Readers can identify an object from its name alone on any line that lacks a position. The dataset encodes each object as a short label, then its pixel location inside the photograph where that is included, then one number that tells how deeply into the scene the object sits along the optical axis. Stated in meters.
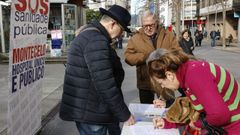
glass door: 13.96
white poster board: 2.79
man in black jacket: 2.07
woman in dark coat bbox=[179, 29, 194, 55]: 7.02
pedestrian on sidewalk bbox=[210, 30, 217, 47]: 24.32
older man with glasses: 3.25
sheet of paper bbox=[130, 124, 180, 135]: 1.94
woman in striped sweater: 1.57
